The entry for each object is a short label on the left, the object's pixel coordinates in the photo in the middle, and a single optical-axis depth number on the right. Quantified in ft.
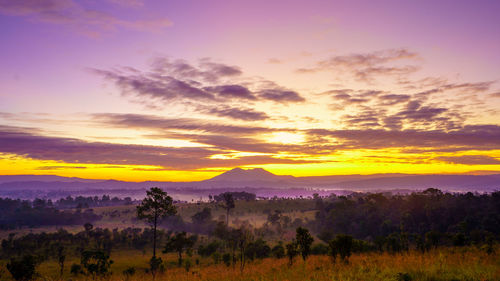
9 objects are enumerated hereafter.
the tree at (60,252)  203.92
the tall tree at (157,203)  184.08
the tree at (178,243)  187.94
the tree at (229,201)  389.56
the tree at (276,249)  147.45
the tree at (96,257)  107.43
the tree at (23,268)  93.91
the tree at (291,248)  74.75
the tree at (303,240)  84.00
